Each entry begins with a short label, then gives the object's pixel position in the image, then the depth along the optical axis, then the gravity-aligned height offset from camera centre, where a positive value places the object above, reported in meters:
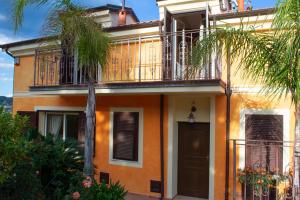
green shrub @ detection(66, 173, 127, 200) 5.34 -1.49
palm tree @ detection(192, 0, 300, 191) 4.24 +1.02
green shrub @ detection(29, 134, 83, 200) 6.08 -1.17
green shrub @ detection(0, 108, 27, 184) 4.41 -0.50
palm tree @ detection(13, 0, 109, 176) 5.82 +1.48
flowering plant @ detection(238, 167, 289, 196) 6.97 -1.60
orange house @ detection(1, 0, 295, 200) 7.38 -0.01
